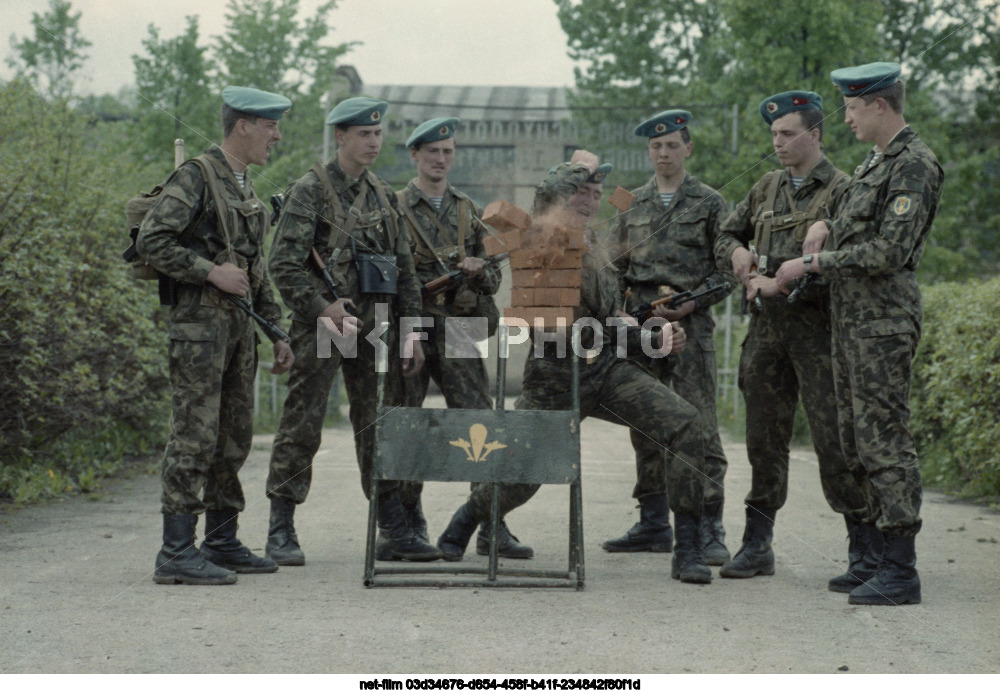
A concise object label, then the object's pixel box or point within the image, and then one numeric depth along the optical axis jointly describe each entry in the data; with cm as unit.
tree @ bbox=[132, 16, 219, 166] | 2092
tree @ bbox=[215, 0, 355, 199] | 2050
